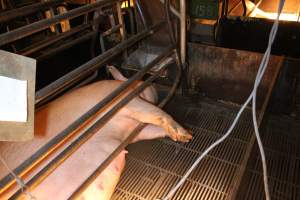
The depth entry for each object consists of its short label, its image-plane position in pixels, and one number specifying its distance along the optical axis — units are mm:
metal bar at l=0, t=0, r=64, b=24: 1284
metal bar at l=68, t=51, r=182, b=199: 1203
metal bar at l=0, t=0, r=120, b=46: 947
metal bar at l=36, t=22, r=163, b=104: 1071
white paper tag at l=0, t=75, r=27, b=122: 768
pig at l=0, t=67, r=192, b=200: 1222
